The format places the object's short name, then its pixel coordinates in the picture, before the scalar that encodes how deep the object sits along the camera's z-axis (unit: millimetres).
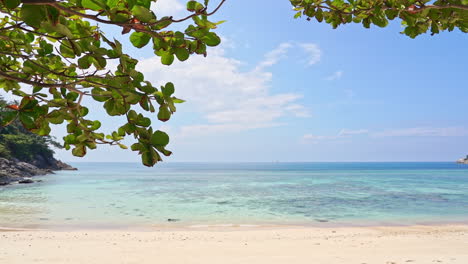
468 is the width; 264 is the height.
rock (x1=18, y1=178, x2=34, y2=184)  36562
